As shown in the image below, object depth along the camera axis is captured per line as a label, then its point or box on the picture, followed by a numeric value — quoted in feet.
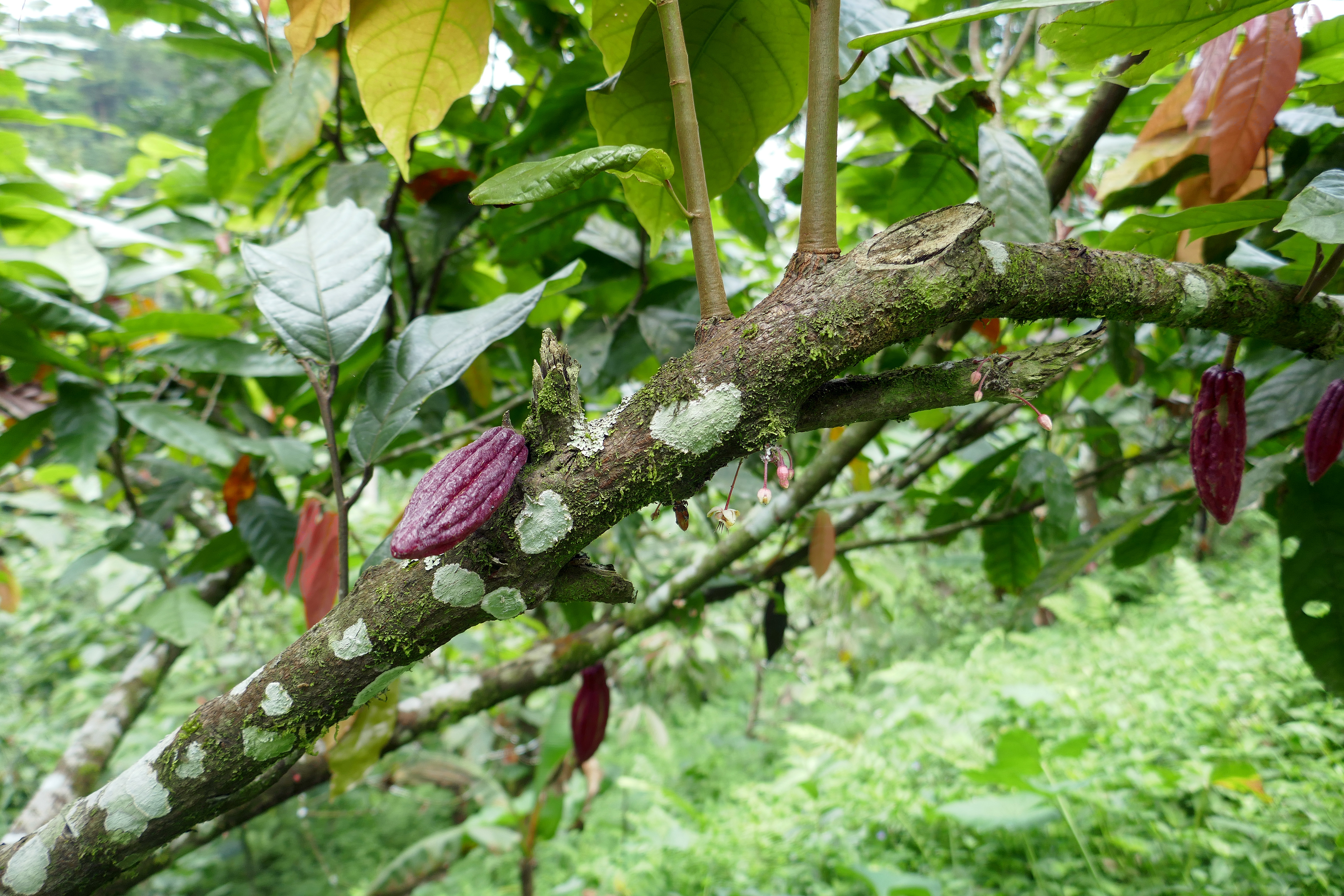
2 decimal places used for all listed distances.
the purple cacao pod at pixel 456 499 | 1.22
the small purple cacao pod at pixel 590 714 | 3.91
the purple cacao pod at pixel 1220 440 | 2.18
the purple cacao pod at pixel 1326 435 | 2.27
